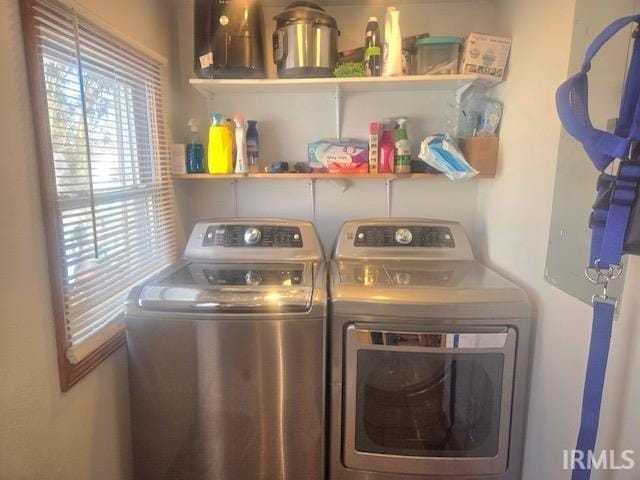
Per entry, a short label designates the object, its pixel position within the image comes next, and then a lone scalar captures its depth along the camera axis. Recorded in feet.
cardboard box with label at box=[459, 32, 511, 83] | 5.18
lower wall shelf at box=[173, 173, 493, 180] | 5.74
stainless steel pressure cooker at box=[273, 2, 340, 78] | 5.26
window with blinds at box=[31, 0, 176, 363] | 3.68
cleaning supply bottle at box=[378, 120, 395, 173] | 5.95
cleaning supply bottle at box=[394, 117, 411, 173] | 5.80
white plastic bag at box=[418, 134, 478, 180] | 5.42
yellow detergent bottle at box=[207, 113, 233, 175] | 5.91
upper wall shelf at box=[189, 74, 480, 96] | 5.33
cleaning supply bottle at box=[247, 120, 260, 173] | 6.10
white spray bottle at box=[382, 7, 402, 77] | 5.27
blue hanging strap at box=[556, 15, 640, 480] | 2.36
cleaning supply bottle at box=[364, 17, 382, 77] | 5.44
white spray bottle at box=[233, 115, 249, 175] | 5.87
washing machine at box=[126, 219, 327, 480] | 4.20
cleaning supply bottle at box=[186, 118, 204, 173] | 6.14
